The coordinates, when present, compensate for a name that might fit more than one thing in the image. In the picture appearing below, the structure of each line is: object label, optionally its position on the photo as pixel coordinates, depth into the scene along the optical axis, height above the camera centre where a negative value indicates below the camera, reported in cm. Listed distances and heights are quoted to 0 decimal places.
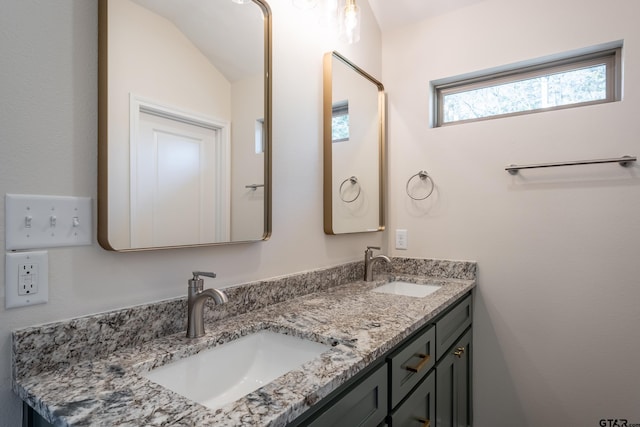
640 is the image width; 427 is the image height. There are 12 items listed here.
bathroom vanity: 65 -34
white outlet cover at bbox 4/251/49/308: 75 -13
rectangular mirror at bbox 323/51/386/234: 170 +37
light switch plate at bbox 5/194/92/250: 75 -1
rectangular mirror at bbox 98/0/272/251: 91 +29
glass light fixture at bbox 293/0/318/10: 148 +91
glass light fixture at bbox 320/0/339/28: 162 +94
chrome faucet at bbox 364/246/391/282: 189 -25
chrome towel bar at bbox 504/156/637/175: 154 +24
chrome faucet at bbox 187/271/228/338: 99 -25
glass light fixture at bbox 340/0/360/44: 158 +89
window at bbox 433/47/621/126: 170 +66
